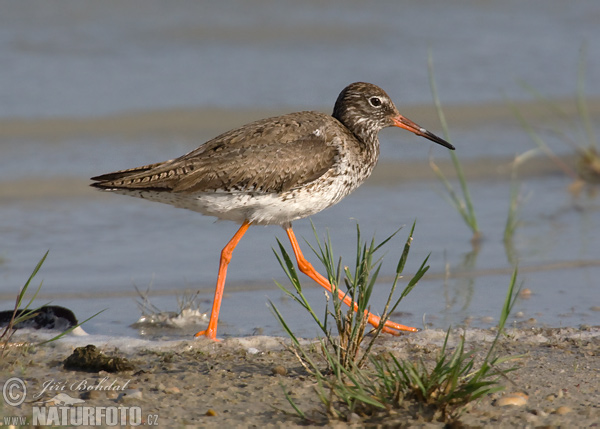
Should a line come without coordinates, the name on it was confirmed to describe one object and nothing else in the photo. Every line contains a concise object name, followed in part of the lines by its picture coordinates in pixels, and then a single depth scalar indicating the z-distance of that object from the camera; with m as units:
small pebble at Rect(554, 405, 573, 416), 8.16
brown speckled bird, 11.48
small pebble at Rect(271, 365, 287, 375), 9.22
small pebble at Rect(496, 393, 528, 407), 8.31
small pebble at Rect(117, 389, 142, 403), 8.50
